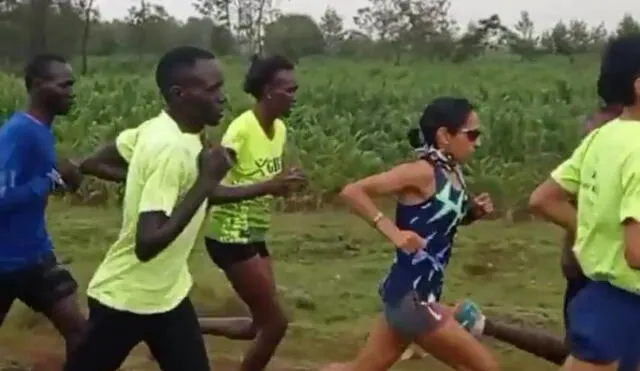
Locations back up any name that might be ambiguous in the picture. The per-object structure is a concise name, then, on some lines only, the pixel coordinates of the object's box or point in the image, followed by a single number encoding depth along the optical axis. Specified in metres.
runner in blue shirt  5.52
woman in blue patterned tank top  5.21
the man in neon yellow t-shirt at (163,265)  4.41
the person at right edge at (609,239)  4.10
